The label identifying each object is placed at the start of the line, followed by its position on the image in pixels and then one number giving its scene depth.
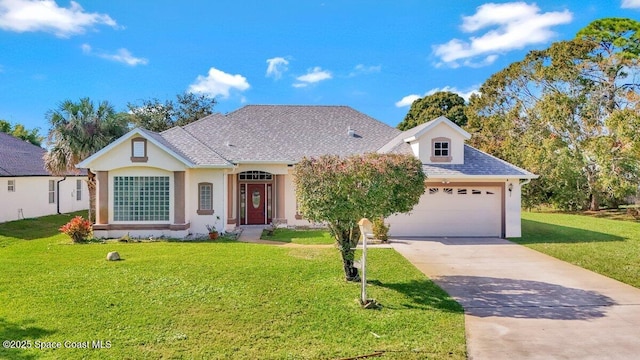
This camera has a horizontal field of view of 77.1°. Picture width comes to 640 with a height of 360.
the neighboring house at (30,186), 22.41
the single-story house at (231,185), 17.62
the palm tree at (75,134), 21.17
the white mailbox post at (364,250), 8.55
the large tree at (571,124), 28.59
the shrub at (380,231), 16.59
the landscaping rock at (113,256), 12.97
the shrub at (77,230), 16.48
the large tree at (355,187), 9.12
